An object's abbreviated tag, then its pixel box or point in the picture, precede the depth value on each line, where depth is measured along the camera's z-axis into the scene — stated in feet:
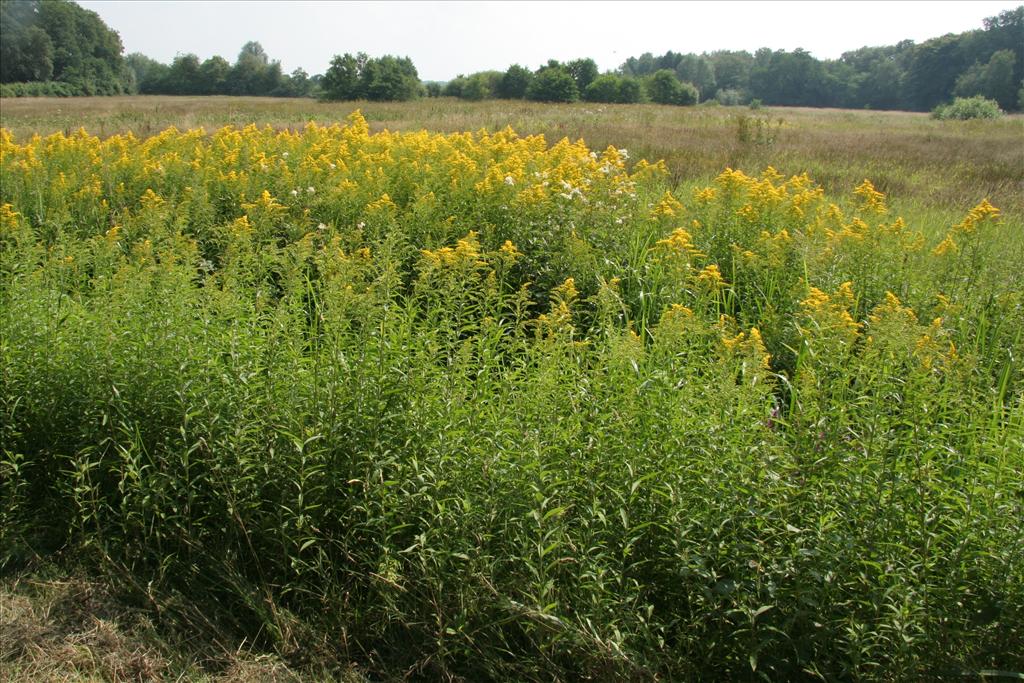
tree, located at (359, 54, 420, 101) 153.88
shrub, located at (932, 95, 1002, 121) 126.11
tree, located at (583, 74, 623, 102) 171.83
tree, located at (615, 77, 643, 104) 183.93
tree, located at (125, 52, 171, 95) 240.32
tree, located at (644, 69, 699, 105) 210.08
